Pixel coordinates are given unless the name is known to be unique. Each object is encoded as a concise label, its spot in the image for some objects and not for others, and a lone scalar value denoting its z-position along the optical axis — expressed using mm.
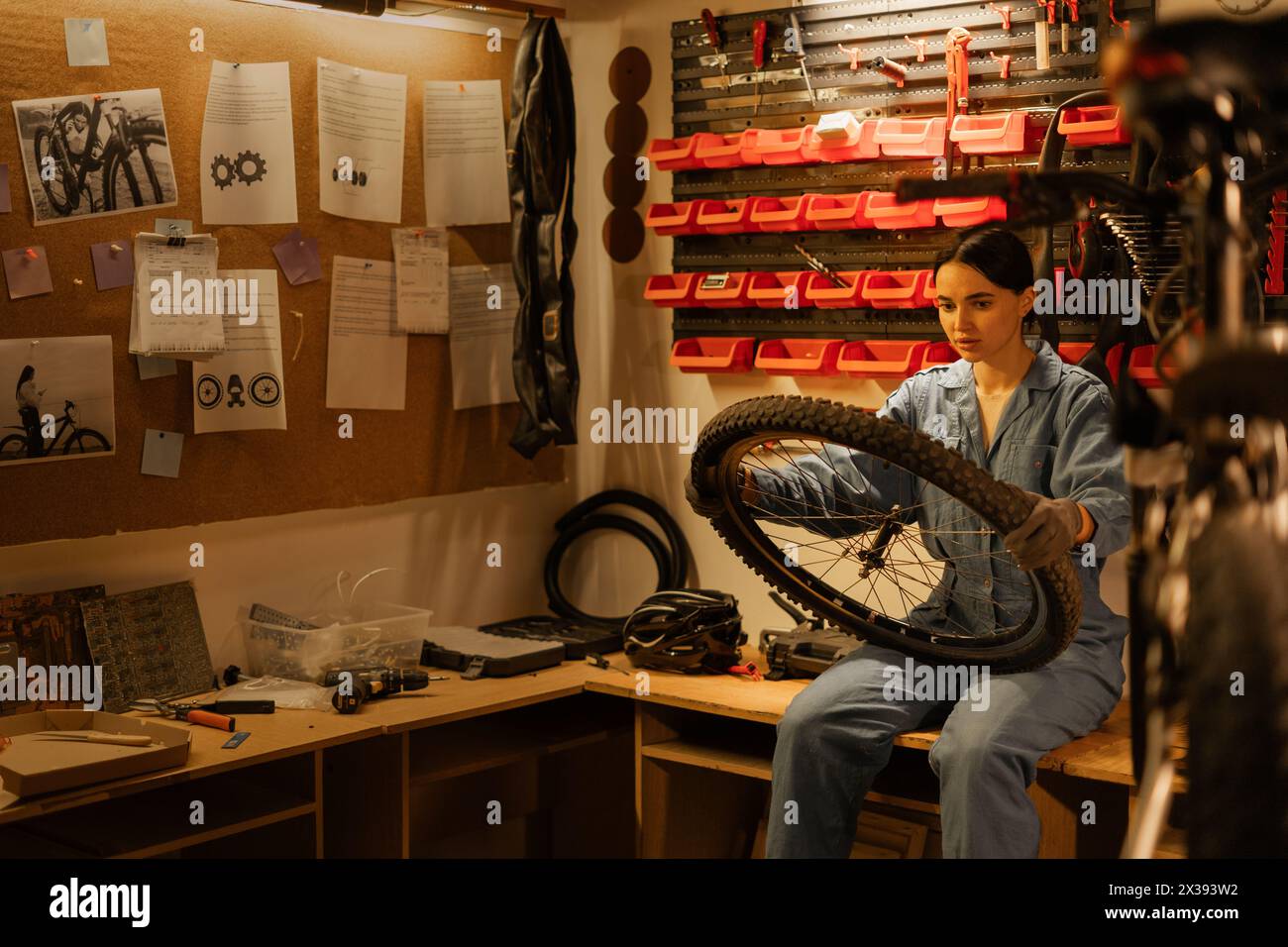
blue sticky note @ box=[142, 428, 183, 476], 2906
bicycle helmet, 3086
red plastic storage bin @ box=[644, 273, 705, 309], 3350
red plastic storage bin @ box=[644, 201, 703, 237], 3314
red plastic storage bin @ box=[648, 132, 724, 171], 3297
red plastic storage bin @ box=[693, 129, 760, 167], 3221
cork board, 2727
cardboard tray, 2244
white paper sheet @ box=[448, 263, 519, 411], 3461
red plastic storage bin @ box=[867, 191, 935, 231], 2957
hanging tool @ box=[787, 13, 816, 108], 3195
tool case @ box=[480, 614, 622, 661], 3303
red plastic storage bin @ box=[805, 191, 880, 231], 3037
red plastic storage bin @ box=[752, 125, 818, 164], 3131
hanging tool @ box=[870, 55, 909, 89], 3018
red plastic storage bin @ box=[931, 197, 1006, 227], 2861
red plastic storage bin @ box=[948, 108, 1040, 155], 2814
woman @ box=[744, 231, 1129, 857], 2406
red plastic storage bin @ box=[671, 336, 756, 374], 3322
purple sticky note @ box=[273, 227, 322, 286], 3096
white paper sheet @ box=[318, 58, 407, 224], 3168
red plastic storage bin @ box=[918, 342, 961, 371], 2982
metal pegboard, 2881
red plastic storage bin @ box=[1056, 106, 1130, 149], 2674
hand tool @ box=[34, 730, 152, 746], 2457
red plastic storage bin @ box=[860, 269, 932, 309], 3006
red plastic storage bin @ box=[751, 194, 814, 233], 3141
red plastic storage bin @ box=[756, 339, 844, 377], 3162
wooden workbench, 2520
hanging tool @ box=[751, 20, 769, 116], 3230
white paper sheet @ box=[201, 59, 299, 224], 2969
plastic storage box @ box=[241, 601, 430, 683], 2992
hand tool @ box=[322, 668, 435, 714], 2777
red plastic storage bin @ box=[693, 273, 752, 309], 3275
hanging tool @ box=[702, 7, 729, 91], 3318
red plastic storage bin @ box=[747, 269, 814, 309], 3182
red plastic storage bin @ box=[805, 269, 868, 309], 3092
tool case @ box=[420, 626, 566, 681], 3102
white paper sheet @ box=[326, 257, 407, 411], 3215
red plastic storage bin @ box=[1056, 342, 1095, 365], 2826
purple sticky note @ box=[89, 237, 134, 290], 2795
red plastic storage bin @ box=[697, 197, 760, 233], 3234
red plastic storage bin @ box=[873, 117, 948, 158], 2938
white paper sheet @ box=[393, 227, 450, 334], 3334
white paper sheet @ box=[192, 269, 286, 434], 2982
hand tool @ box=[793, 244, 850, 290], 3143
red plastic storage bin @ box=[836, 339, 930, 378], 3030
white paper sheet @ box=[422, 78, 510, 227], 3383
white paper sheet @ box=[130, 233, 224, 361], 2846
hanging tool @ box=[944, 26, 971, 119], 2896
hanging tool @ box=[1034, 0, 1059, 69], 2816
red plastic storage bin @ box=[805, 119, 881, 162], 3035
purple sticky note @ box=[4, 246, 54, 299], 2676
